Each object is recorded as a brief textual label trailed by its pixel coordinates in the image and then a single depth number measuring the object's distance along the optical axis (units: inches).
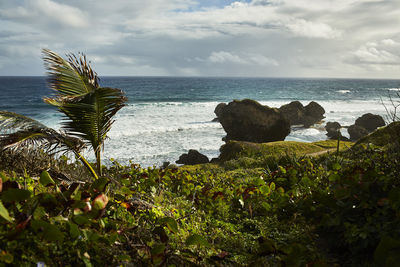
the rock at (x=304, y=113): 1344.7
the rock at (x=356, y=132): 1050.7
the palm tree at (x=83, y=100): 184.4
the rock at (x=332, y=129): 1158.8
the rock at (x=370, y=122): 1160.2
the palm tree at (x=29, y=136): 179.8
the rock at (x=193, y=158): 676.1
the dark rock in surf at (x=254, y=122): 827.4
